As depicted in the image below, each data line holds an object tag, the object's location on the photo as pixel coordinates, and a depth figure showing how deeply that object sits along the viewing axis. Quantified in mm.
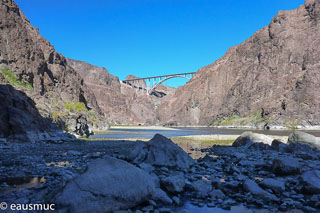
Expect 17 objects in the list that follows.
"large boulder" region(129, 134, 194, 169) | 11641
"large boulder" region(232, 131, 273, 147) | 20812
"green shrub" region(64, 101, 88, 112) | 53588
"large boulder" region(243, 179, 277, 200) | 6898
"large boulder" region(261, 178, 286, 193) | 7430
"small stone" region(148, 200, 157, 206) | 6471
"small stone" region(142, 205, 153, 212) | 6113
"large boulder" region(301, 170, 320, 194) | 6949
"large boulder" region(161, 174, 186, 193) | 7637
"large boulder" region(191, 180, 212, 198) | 7445
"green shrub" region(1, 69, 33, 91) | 39331
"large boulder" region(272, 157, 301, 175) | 9352
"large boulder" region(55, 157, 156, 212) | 5496
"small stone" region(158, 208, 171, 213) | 6125
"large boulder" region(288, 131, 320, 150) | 17739
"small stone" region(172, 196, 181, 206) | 6734
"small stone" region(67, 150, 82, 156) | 15531
